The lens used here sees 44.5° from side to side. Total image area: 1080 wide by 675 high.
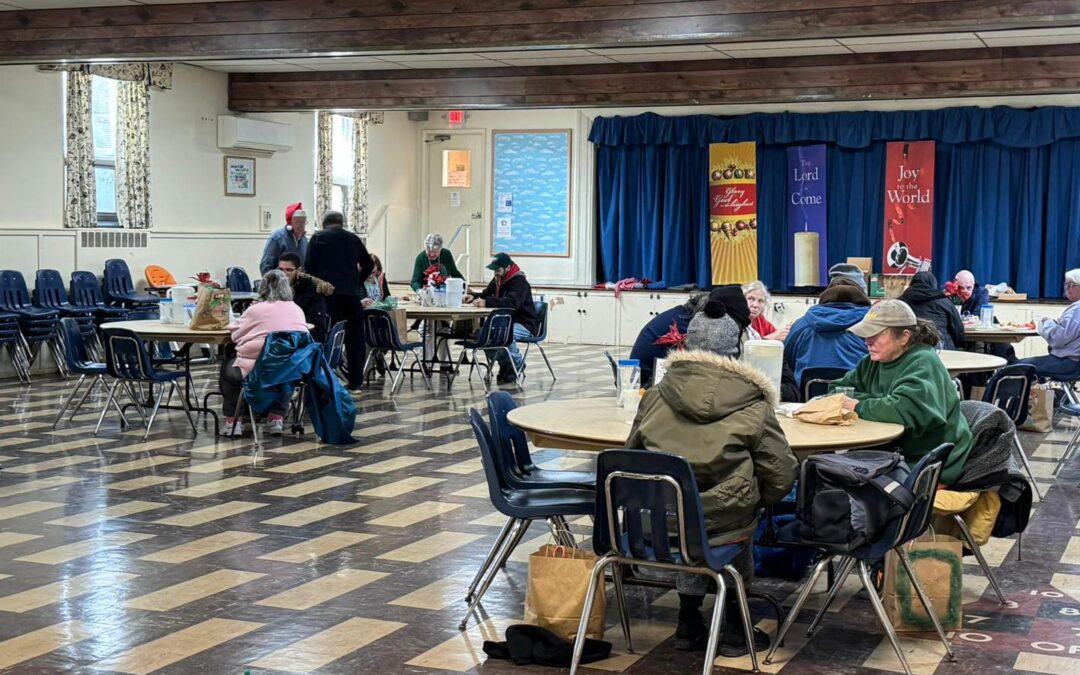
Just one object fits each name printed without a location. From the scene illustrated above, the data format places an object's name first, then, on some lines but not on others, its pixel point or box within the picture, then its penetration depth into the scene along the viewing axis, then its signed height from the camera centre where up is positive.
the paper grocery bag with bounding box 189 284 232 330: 8.56 -0.50
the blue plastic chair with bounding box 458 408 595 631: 4.43 -0.91
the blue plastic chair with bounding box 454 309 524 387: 10.78 -0.81
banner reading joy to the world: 14.88 +0.37
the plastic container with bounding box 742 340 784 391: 4.79 -0.43
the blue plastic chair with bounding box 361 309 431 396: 10.63 -0.80
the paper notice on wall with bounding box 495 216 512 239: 17.11 +0.10
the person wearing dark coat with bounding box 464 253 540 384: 11.45 -0.56
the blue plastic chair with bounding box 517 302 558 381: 11.89 -0.81
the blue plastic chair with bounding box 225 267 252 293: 13.74 -0.48
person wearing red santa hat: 11.05 -0.06
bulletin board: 16.80 +0.55
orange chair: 12.74 -0.43
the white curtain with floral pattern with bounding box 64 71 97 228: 11.99 +0.69
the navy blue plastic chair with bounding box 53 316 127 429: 8.41 -0.76
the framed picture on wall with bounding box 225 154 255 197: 14.20 +0.62
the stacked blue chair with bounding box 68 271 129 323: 11.75 -0.59
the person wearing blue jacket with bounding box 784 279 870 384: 6.64 -0.50
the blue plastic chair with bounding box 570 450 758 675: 3.67 -0.81
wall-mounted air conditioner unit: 13.91 +1.06
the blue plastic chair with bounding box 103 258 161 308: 12.10 -0.52
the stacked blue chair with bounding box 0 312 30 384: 10.95 -0.95
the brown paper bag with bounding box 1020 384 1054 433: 9.38 -1.22
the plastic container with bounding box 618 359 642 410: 4.93 -0.55
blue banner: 15.27 +0.26
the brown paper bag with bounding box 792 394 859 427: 4.57 -0.61
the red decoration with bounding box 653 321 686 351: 4.82 -0.38
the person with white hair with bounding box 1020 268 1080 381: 9.02 -0.74
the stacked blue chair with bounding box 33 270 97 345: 11.51 -0.59
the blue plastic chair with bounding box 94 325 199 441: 8.19 -0.81
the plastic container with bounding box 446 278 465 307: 11.02 -0.47
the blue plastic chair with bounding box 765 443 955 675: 4.00 -0.94
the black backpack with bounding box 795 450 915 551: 4.00 -0.80
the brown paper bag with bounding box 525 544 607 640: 4.12 -1.12
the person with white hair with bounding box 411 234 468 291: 11.95 -0.23
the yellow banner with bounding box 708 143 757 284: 15.71 +0.32
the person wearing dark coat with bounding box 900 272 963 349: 8.56 -0.44
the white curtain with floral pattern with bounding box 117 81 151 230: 12.66 +0.81
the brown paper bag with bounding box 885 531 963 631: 4.46 -1.19
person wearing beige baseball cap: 4.55 -0.53
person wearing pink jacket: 8.08 -0.56
